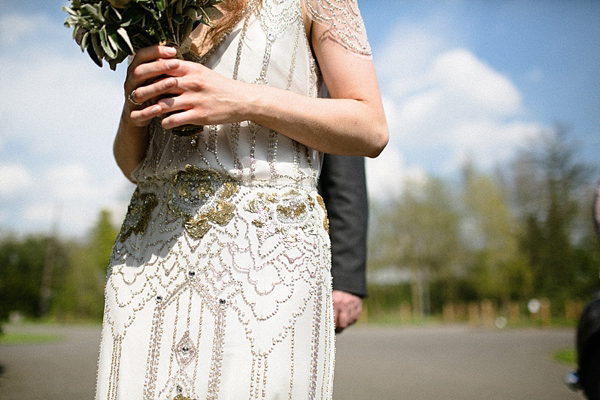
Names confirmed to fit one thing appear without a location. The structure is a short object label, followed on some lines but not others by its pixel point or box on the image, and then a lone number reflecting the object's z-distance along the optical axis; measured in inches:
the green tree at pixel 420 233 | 1407.5
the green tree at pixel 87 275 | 1469.0
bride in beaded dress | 52.6
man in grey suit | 107.7
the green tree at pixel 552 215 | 1221.7
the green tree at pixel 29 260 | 1229.1
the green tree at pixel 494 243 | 1385.3
